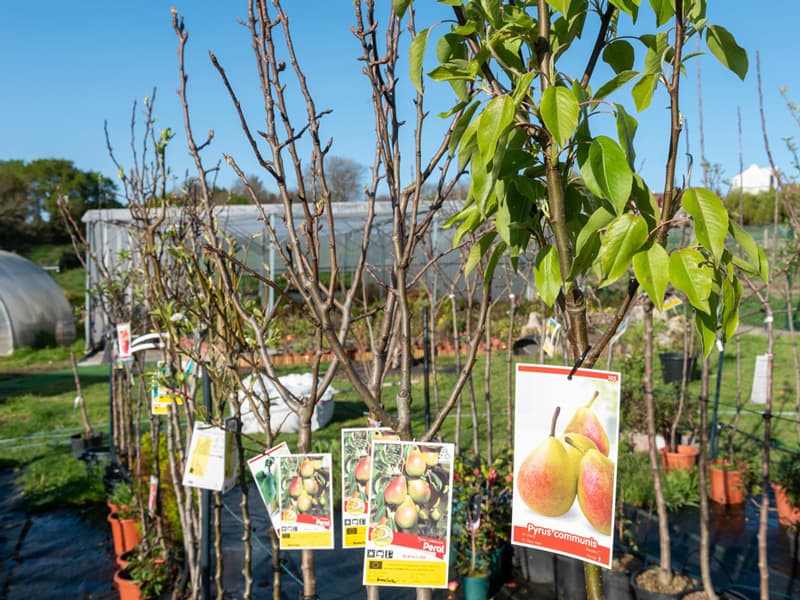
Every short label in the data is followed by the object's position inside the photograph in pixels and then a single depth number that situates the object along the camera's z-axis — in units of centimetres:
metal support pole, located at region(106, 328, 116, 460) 510
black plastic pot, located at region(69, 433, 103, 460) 614
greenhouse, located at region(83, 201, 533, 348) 1378
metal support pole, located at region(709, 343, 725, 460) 427
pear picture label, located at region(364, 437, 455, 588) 143
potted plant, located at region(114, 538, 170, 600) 349
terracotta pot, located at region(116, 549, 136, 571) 376
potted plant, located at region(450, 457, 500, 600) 339
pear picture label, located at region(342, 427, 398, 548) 166
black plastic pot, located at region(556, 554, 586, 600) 328
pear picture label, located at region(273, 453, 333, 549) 176
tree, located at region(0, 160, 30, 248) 2671
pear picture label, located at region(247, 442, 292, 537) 183
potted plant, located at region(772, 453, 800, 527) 425
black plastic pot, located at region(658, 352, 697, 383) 867
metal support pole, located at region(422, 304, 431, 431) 357
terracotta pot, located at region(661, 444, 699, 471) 536
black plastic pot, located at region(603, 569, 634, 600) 317
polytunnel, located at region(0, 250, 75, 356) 1459
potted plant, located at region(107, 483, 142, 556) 425
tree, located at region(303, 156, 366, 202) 1783
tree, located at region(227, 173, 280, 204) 1644
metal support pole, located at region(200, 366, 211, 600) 223
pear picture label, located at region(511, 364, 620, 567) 113
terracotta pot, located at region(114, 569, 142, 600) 349
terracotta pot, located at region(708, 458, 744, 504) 486
